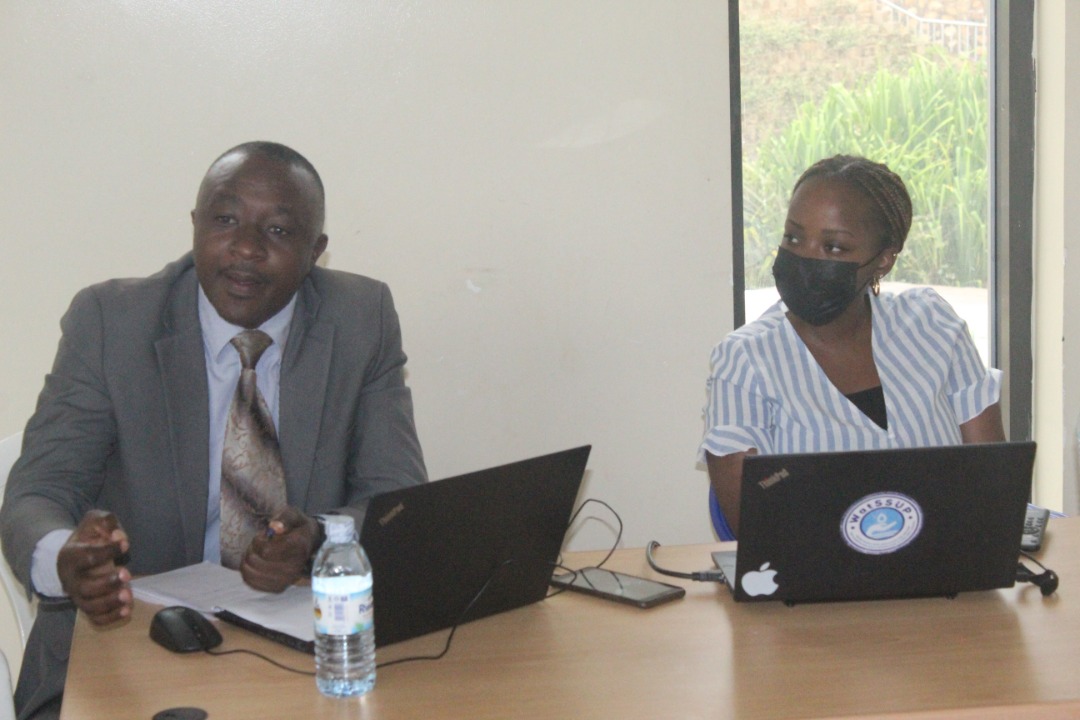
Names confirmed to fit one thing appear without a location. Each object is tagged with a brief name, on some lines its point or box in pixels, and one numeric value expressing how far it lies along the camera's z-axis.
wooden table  2.62
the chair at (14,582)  3.25
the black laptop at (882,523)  2.80
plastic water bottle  2.62
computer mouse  2.77
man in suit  3.18
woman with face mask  3.35
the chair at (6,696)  2.68
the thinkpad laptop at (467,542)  2.72
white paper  2.82
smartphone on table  2.94
